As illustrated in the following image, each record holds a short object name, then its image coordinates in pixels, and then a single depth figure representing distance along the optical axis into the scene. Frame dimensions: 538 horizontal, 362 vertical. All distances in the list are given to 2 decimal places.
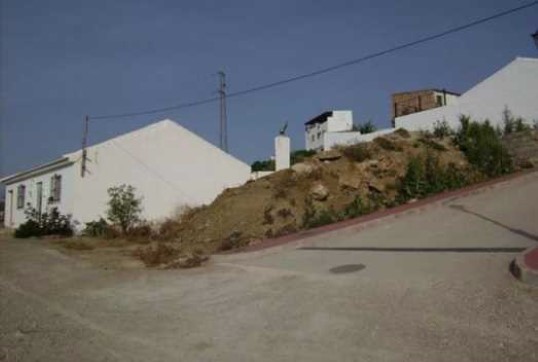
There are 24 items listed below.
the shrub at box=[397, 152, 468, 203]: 19.09
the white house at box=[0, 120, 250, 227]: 23.27
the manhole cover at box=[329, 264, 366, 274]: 10.69
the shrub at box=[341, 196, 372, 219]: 18.05
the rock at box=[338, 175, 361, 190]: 20.20
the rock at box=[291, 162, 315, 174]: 21.28
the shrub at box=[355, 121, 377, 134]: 43.01
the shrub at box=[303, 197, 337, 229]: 17.61
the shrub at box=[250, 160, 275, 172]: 37.20
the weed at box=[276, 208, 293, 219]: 18.71
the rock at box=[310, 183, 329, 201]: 19.56
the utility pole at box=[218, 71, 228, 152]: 39.09
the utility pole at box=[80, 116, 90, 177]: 23.00
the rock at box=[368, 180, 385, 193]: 19.84
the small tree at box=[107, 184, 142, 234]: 23.11
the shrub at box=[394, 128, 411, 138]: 24.09
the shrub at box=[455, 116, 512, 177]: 20.86
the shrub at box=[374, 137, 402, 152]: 22.38
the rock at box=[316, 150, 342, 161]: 22.06
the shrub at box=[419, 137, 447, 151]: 22.44
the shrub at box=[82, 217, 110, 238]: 22.44
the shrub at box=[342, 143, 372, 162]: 21.53
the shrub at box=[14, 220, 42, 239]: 23.28
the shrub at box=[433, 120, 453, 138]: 24.66
